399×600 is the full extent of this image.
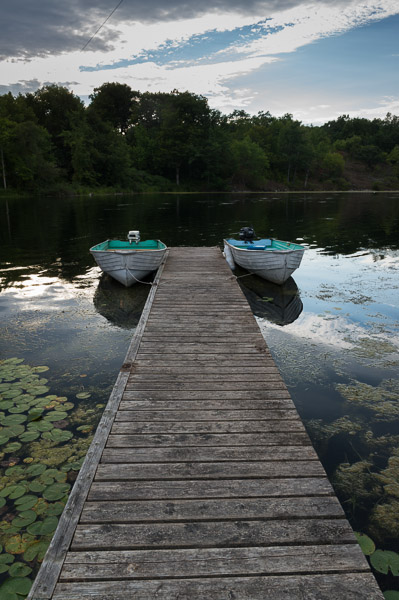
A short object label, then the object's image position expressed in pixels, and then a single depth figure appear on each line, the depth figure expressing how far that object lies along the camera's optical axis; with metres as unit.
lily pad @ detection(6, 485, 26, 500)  3.96
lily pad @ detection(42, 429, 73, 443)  4.91
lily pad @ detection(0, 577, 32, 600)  2.98
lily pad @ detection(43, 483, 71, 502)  3.98
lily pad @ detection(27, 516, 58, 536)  3.57
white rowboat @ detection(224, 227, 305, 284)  11.80
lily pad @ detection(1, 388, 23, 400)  5.80
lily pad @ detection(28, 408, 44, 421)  5.29
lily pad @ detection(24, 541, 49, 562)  3.32
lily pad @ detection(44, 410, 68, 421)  5.34
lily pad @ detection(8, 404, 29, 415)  5.41
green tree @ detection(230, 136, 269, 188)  84.12
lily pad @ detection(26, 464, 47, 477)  4.30
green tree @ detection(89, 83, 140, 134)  86.00
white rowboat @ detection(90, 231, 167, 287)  11.76
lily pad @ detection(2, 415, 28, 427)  5.15
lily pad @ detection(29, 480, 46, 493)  4.08
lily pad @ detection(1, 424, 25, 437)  4.94
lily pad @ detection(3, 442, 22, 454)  4.66
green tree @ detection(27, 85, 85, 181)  66.31
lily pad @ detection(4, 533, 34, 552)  3.37
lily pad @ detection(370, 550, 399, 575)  3.36
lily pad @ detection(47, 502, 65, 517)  3.78
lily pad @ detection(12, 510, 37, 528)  3.64
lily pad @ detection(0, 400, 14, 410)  5.48
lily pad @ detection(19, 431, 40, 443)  4.85
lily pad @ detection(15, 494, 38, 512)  3.82
